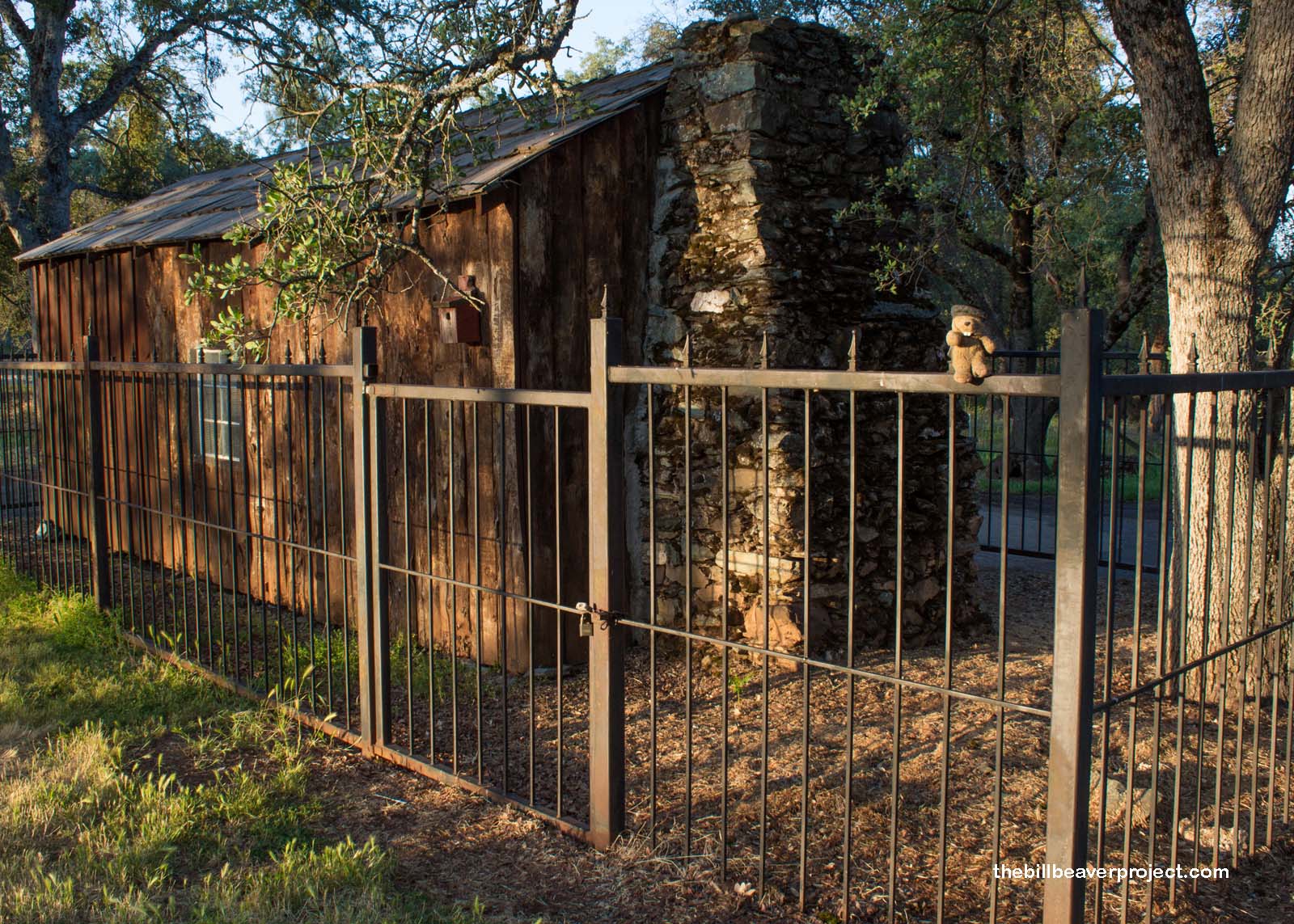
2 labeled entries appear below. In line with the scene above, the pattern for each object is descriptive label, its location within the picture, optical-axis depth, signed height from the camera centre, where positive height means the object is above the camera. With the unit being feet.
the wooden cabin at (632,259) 21.47 +2.35
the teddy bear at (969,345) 9.93 +0.24
